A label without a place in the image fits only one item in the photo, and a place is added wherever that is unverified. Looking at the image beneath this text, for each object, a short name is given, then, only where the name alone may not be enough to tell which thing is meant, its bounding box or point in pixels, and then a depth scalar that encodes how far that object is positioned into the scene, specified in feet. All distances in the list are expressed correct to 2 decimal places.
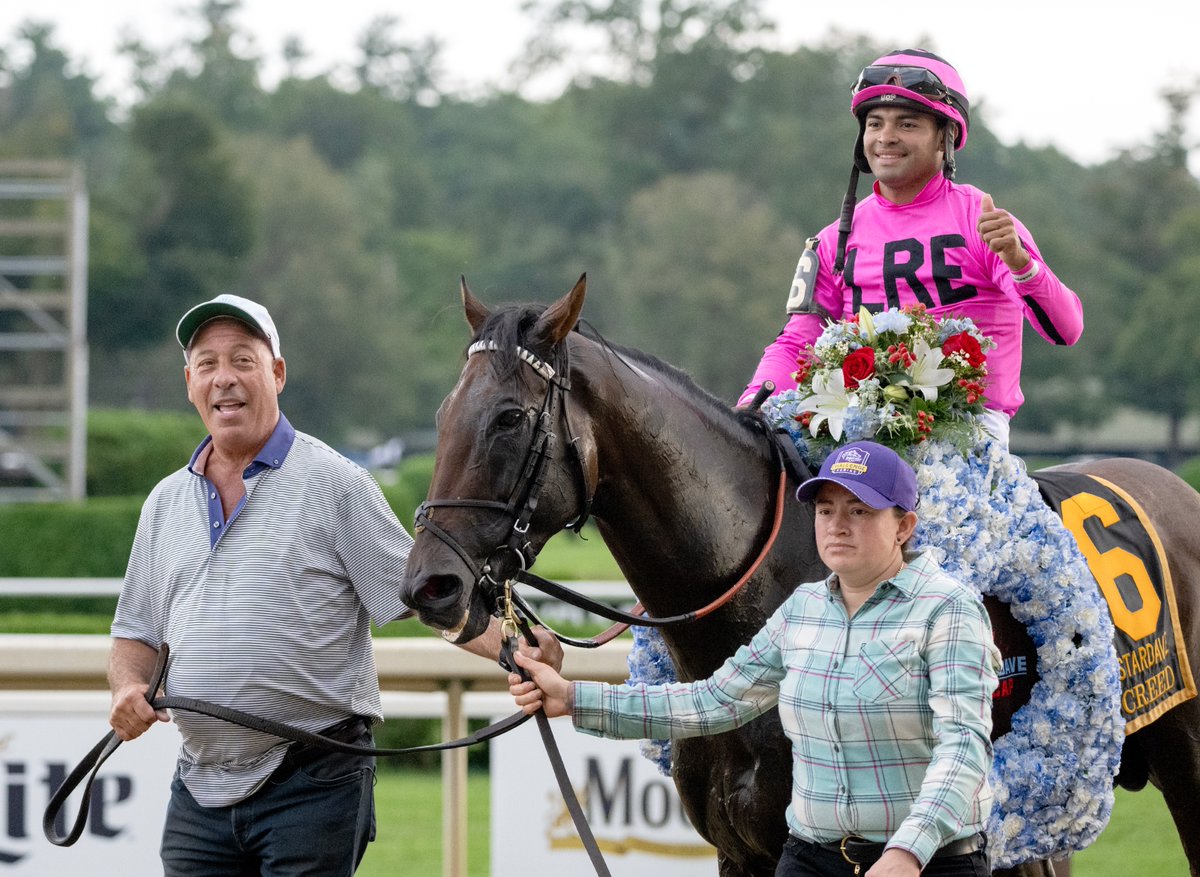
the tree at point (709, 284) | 272.31
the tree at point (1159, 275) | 248.73
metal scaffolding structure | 124.26
